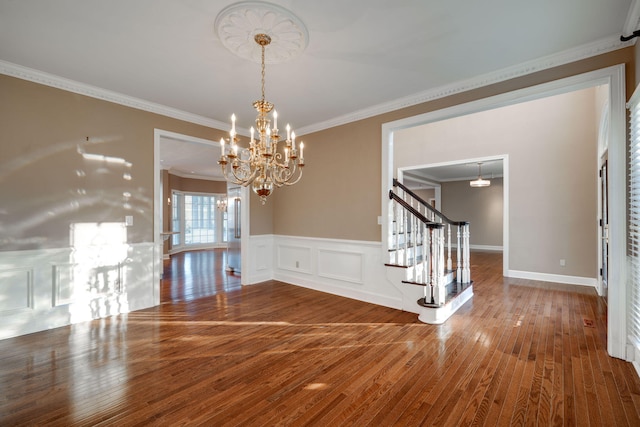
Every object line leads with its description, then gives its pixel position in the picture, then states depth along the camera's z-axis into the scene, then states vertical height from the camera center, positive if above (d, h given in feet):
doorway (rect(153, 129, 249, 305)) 13.62 +4.01
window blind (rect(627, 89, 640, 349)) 7.52 -0.14
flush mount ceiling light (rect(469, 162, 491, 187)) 28.28 +3.28
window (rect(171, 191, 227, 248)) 34.32 -0.35
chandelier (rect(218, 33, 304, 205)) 7.97 +1.72
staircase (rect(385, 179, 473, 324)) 11.55 -2.44
